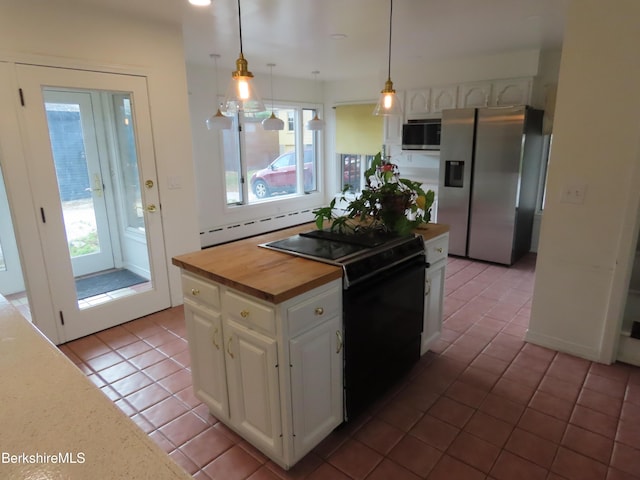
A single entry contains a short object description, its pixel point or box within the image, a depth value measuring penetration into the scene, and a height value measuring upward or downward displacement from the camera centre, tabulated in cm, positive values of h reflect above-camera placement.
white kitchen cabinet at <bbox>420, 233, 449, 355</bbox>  252 -88
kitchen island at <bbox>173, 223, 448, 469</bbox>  166 -83
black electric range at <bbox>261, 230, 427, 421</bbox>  193 -75
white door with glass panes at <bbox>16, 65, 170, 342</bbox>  279 -30
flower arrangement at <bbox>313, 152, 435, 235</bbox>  233 -30
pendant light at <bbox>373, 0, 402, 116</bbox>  274 +34
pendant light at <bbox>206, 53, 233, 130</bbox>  432 +35
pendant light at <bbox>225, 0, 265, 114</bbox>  206 +32
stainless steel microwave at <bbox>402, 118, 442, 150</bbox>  502 +23
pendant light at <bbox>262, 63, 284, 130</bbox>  492 +38
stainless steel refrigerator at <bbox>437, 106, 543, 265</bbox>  436 -30
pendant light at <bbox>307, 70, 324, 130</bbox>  569 +42
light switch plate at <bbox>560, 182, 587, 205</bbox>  259 -27
